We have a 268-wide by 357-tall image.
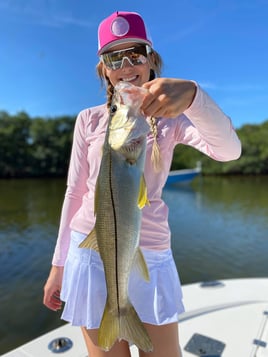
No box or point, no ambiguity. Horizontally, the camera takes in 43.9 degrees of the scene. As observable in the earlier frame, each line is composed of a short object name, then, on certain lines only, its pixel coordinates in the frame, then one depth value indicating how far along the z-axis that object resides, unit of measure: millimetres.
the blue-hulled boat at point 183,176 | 28494
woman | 1548
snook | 1168
